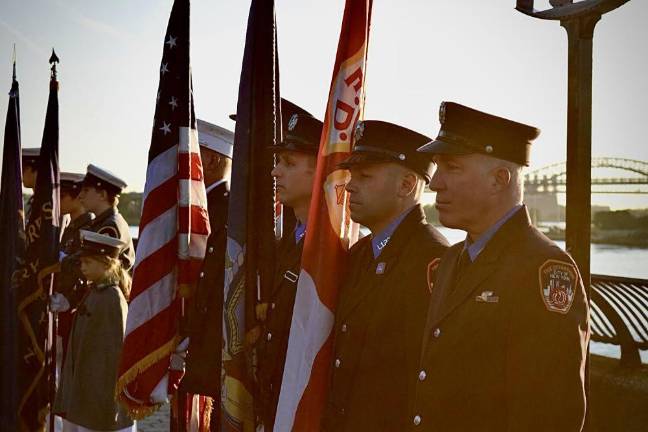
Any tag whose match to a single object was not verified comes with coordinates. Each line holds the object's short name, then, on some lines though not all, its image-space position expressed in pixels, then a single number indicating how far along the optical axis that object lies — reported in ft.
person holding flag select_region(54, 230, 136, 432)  16.40
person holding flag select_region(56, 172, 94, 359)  19.35
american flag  13.60
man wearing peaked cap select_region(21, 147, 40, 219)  24.30
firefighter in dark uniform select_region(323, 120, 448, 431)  8.82
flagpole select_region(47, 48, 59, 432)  20.02
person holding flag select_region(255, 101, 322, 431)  11.02
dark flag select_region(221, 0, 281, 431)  11.13
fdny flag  9.50
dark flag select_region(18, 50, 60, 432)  19.65
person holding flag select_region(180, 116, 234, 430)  12.68
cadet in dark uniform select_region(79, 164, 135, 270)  19.79
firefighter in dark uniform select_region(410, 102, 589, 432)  6.73
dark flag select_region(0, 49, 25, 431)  19.84
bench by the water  18.11
